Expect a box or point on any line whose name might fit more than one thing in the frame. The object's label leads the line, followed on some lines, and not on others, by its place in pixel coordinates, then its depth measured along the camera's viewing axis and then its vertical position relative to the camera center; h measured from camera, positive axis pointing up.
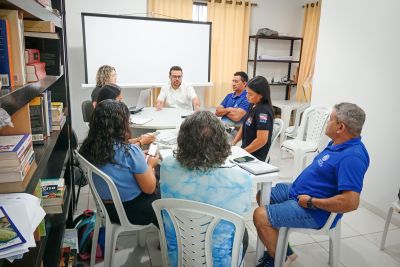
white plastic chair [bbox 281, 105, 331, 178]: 3.50 -0.81
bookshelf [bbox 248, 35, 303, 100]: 5.44 +0.14
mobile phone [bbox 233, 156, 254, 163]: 2.12 -0.63
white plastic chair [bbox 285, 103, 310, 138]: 4.46 -0.88
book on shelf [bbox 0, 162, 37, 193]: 0.89 -0.37
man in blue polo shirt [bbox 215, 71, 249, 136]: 3.55 -0.48
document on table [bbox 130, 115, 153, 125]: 3.18 -0.61
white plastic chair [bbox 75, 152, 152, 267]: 1.72 -0.94
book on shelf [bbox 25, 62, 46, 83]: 1.28 -0.07
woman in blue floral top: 1.41 -0.50
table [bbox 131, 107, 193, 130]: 3.11 -0.62
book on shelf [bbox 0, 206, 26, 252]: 0.80 -0.45
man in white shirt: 4.40 -0.46
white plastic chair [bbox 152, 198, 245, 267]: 1.31 -0.69
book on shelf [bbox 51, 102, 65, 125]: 1.83 -0.33
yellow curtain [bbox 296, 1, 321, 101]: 5.38 +0.29
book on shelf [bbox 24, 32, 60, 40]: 1.66 +0.12
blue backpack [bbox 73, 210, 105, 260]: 2.16 -1.23
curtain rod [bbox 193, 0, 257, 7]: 5.03 +0.98
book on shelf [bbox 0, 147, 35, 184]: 0.89 -0.33
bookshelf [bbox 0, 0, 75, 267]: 1.02 -0.39
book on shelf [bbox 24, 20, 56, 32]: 1.65 +0.16
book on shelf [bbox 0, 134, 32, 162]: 0.91 -0.28
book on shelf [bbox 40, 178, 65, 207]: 1.62 -0.69
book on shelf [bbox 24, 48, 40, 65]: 1.44 +0.00
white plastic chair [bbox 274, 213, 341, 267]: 1.88 -1.02
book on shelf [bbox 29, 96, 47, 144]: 1.49 -0.30
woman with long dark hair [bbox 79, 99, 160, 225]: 1.76 -0.55
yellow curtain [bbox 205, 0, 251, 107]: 5.10 +0.35
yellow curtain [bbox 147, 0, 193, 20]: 4.74 +0.80
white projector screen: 4.50 +0.20
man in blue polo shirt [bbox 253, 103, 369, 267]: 1.69 -0.66
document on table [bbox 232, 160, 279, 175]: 1.95 -0.64
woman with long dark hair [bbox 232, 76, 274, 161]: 2.59 -0.43
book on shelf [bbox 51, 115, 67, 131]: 1.81 -0.39
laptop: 3.73 -0.52
